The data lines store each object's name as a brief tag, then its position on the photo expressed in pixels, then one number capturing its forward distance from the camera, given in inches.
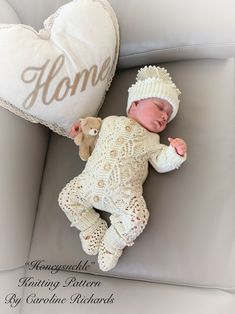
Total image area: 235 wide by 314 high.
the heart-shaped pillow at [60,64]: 36.7
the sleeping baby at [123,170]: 35.7
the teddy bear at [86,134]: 38.0
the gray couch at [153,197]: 35.7
